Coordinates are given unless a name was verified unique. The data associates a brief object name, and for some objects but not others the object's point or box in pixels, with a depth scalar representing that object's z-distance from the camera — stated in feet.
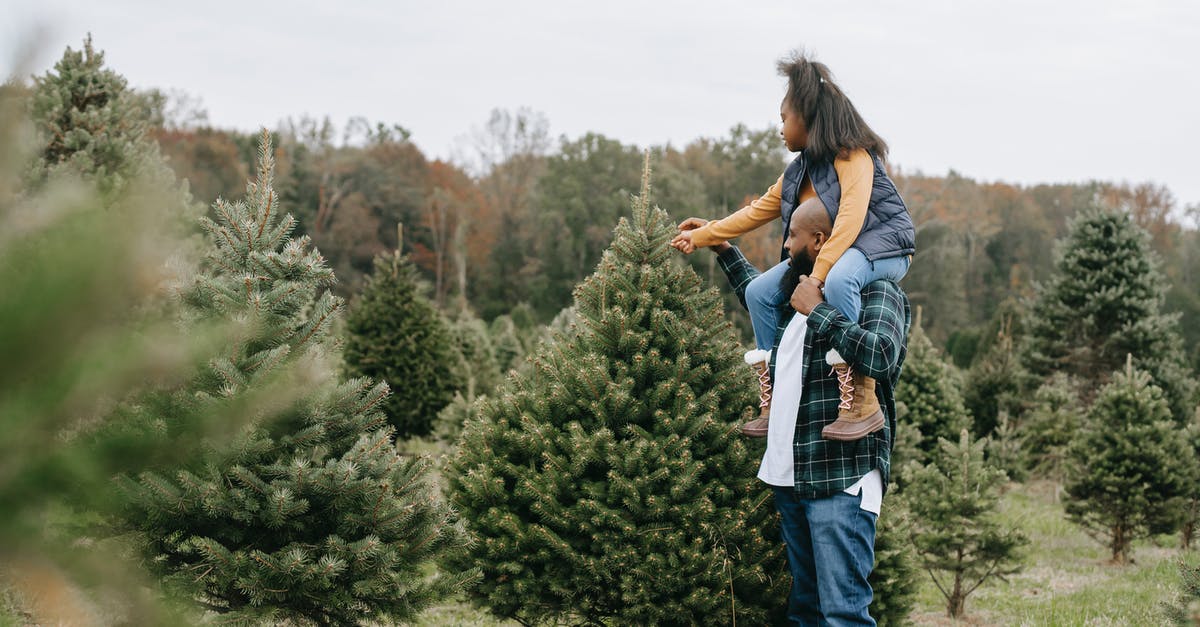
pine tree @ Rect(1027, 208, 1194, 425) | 48.91
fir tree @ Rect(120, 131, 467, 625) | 10.86
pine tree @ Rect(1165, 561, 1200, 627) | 10.80
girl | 12.38
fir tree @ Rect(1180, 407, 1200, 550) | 31.37
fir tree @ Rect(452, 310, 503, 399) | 51.80
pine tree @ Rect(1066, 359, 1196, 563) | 31.07
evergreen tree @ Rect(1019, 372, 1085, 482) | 44.27
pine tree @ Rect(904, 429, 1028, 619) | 23.17
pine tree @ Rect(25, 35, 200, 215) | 27.40
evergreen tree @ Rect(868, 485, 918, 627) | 16.74
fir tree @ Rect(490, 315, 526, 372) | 63.12
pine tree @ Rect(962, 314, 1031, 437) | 53.83
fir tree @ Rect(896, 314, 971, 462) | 34.96
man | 12.34
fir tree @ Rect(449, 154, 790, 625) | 14.12
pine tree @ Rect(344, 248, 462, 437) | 42.86
